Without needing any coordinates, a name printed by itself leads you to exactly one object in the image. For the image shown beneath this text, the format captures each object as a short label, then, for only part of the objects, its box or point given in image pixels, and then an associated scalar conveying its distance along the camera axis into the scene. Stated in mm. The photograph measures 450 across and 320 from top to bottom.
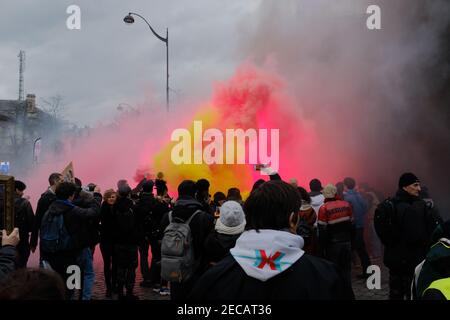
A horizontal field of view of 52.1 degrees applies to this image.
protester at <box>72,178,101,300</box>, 6035
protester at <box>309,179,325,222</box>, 7471
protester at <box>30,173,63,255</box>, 6406
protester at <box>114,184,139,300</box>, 6516
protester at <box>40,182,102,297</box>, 5609
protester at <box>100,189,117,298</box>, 6672
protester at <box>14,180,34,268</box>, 6895
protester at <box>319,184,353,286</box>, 6301
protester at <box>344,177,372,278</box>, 8289
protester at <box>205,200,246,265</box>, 4320
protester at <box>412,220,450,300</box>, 2492
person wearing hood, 1954
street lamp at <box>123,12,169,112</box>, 17609
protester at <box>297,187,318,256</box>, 6078
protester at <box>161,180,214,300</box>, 4711
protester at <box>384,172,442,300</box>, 5055
